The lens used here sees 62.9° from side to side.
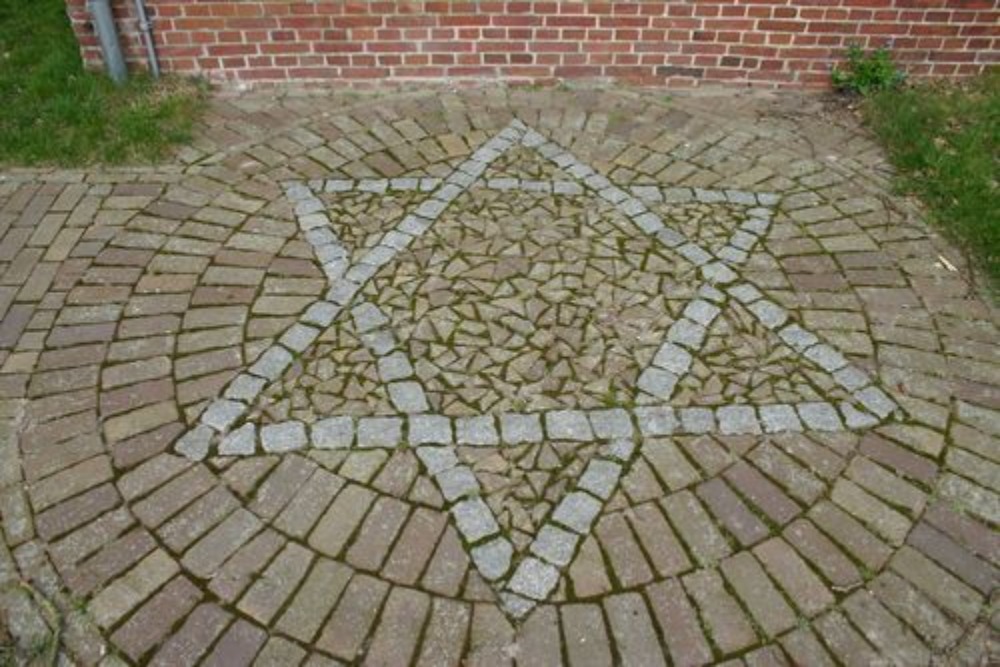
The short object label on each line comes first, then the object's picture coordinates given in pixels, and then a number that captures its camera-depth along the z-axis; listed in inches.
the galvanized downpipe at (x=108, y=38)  192.5
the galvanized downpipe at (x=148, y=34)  197.5
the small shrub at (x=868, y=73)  205.0
